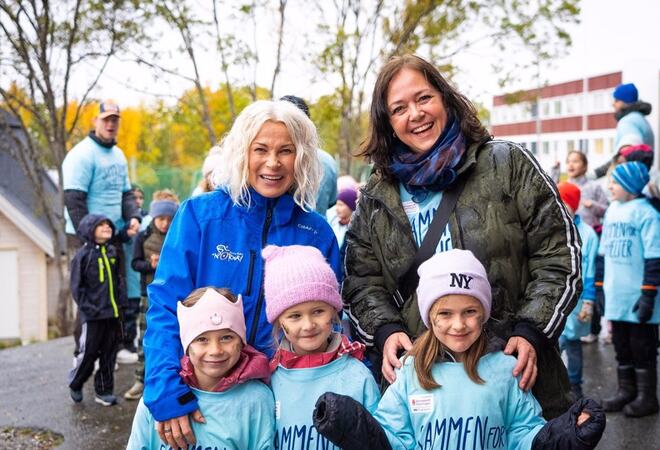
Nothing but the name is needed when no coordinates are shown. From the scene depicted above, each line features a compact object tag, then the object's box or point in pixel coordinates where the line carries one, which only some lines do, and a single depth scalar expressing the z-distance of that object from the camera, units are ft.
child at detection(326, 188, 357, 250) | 21.67
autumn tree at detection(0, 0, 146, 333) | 42.63
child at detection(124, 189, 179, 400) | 21.43
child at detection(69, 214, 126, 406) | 20.53
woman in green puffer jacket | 8.82
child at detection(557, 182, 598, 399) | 19.66
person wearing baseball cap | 21.98
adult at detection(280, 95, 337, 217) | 17.67
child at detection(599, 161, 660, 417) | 18.69
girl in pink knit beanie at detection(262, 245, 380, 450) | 9.12
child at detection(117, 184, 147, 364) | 24.34
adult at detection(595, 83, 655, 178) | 25.38
